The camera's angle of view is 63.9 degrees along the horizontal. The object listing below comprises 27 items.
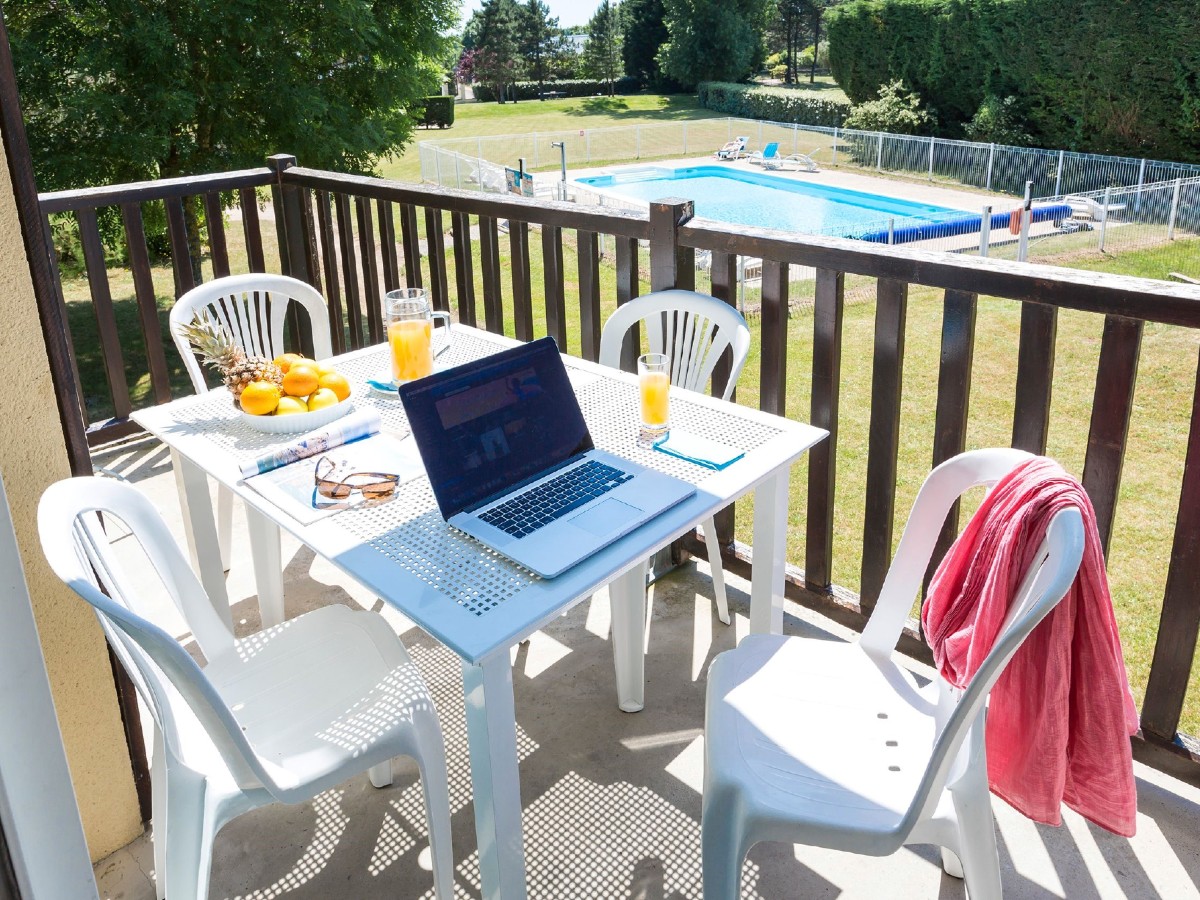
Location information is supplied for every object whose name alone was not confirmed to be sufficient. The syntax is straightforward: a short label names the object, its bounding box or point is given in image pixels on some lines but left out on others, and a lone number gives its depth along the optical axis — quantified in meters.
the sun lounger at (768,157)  20.49
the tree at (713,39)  34.19
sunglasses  1.81
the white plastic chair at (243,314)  2.84
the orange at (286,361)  2.18
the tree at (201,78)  6.89
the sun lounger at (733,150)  21.97
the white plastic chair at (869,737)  1.39
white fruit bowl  2.08
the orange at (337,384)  2.17
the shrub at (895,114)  21.95
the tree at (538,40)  41.56
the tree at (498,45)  39.94
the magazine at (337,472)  1.78
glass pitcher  2.26
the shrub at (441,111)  32.12
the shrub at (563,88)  40.94
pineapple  2.11
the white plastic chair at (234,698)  1.45
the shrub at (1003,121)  19.75
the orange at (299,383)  2.12
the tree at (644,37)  38.91
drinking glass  2.02
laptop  1.66
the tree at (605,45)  39.53
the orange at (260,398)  2.07
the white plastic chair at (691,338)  2.57
